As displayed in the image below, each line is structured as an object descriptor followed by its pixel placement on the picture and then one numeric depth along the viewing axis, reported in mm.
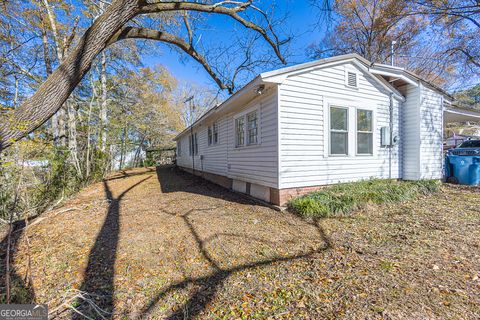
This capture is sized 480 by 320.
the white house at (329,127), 5094
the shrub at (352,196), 4508
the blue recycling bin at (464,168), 6938
